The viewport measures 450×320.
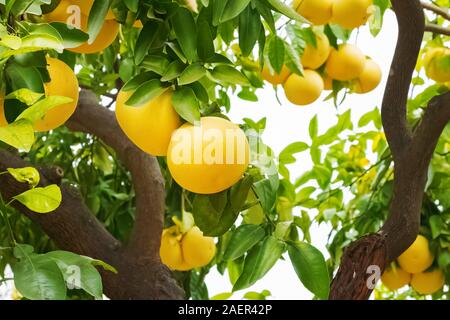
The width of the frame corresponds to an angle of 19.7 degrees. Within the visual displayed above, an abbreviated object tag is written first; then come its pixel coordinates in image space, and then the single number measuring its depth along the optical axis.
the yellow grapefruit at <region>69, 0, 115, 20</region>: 1.72
